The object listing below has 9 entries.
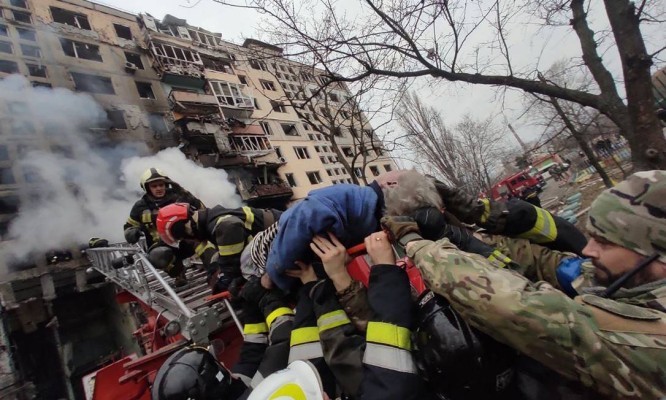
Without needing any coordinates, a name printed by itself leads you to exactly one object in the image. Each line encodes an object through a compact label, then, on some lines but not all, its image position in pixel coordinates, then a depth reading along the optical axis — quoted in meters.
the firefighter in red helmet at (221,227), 3.24
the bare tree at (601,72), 3.12
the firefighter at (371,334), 1.24
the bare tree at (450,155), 13.59
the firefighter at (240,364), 1.82
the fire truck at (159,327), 3.03
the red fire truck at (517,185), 24.17
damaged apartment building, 11.23
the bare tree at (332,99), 5.09
